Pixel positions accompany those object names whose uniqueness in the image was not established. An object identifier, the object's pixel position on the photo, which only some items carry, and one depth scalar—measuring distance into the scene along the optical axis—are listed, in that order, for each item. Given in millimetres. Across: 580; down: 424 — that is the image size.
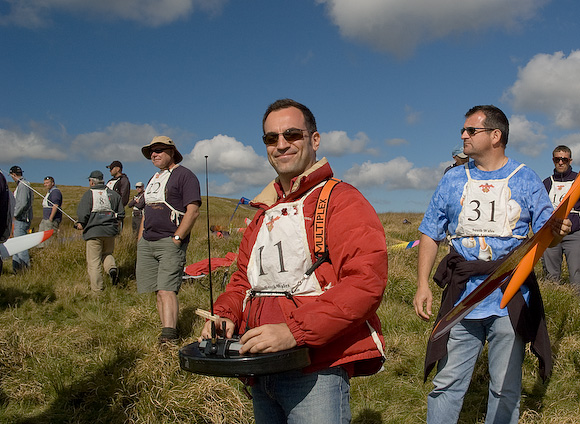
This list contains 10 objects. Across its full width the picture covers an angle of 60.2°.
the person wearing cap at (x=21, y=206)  9711
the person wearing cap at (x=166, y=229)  5219
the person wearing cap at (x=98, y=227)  7930
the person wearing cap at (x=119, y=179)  11047
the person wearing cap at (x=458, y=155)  6074
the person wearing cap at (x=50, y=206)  11180
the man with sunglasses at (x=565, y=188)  6805
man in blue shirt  2934
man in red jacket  1743
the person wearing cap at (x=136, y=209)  10964
